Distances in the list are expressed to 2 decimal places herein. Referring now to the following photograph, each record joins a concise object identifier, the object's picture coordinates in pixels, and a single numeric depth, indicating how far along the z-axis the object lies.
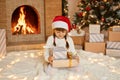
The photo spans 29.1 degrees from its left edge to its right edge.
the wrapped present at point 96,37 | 3.61
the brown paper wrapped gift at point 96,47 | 3.56
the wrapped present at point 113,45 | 3.53
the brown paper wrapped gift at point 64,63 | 2.40
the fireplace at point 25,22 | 4.02
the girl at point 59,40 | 2.53
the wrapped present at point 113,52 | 3.47
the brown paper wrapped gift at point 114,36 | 3.52
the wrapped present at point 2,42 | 3.24
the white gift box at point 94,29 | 3.63
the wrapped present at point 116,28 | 3.55
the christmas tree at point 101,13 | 4.32
